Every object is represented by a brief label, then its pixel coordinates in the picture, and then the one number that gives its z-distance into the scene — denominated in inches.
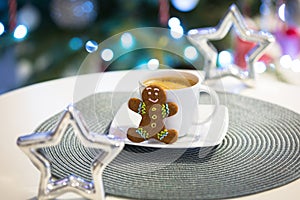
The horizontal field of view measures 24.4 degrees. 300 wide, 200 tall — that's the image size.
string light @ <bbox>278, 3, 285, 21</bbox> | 65.7
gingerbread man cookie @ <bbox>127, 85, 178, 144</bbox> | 31.7
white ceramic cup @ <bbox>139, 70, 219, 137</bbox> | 32.5
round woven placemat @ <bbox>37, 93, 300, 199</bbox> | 28.2
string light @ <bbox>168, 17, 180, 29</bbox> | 64.1
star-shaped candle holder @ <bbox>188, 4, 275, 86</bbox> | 40.6
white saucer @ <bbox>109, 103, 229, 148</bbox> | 31.6
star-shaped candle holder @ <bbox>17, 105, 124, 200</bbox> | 27.2
